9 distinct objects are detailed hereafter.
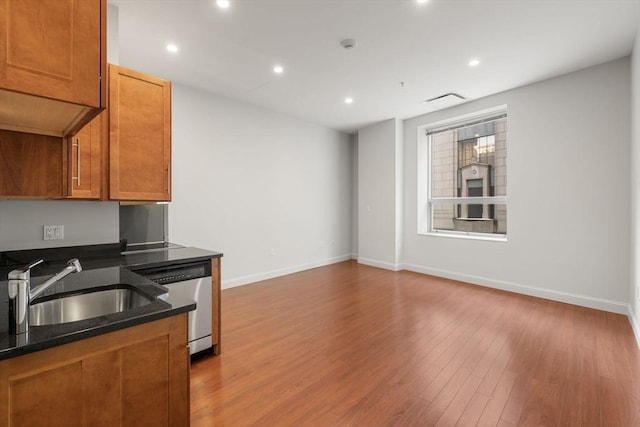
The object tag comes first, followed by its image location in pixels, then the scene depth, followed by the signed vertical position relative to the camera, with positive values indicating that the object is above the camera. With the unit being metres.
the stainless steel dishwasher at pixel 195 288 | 2.23 -0.59
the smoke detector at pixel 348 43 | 3.00 +1.76
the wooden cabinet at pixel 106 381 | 0.92 -0.59
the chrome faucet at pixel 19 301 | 0.97 -0.29
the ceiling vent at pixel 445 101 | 4.45 +1.79
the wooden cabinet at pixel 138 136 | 2.17 +0.60
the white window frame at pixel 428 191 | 5.01 +0.45
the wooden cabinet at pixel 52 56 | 0.98 +0.57
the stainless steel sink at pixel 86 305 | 1.38 -0.46
